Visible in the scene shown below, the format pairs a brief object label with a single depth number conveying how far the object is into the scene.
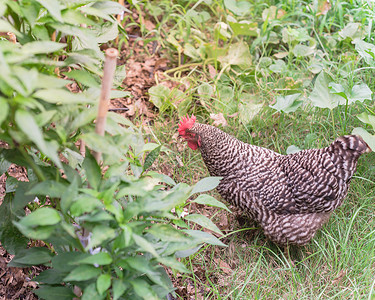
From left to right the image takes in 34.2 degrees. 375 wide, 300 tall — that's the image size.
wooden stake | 0.82
